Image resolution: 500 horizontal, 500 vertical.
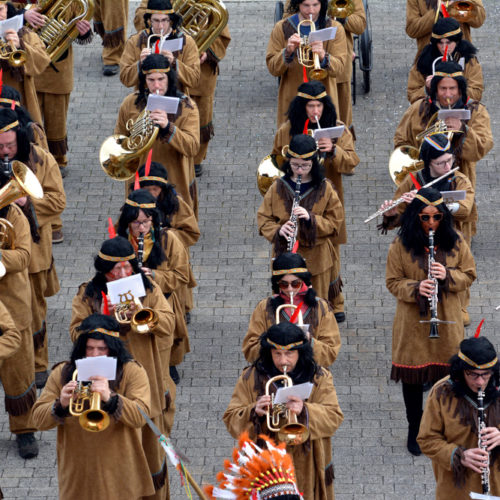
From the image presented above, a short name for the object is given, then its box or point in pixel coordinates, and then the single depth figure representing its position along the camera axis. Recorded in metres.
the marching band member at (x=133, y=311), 10.56
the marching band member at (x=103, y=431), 9.62
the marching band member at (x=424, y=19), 15.59
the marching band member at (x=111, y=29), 17.22
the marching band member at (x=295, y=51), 14.34
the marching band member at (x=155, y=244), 11.27
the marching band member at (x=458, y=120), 13.13
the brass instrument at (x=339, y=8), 15.32
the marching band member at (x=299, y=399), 9.52
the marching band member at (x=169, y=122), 13.01
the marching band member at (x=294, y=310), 10.52
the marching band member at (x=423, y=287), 11.20
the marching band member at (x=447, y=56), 14.15
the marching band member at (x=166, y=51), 14.14
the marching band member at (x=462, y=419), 9.42
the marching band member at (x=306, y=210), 11.99
